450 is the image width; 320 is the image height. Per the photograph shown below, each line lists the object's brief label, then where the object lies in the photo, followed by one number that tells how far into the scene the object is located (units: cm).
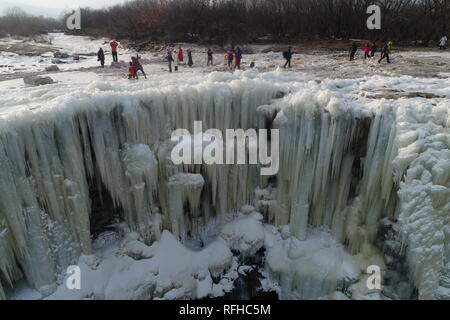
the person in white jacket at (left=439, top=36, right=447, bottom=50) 1948
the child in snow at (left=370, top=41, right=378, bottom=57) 1669
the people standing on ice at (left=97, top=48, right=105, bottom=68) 1563
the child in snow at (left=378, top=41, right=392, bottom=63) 1435
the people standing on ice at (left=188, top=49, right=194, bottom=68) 1542
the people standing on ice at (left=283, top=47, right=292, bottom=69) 1410
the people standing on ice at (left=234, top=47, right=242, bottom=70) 1402
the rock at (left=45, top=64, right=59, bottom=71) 1593
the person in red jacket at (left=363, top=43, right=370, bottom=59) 1617
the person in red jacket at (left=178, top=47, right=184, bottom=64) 1611
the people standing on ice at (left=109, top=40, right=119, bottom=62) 1629
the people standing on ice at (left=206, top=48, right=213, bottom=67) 1562
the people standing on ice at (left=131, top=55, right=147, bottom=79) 1158
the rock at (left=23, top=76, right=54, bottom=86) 1106
